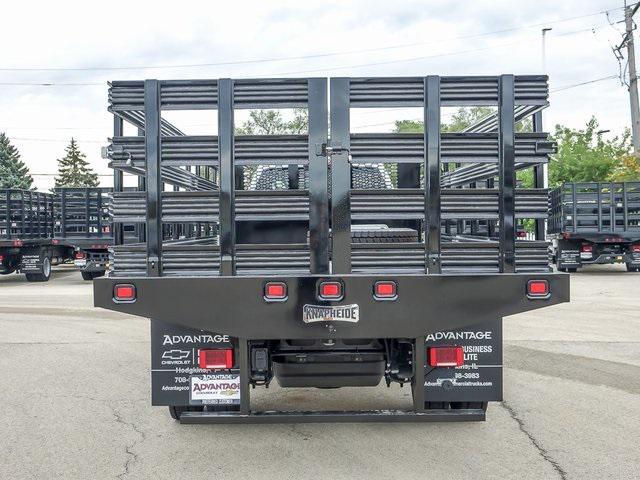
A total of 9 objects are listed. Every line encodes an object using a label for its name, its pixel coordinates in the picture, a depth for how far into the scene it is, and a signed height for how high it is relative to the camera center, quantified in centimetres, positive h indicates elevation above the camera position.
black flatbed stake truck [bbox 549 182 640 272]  1830 +48
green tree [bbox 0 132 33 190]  4603 +703
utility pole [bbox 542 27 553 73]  2962 +992
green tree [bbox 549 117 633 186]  3047 +380
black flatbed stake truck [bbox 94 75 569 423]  361 +16
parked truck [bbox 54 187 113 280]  1806 +59
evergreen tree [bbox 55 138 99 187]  8134 +1039
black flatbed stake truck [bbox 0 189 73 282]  1697 +35
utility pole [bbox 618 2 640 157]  2441 +661
